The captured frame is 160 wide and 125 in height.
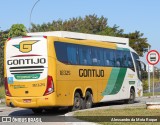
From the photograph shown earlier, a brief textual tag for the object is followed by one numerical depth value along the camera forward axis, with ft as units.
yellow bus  62.39
